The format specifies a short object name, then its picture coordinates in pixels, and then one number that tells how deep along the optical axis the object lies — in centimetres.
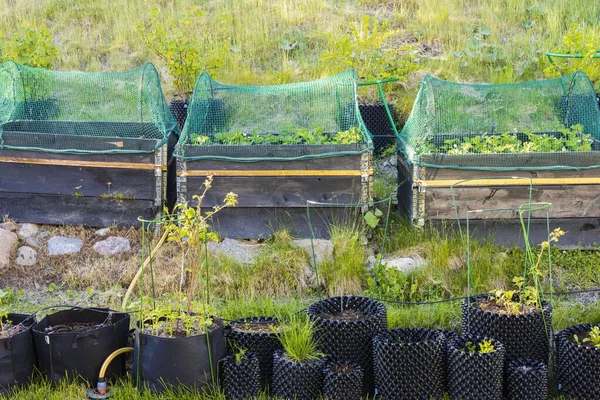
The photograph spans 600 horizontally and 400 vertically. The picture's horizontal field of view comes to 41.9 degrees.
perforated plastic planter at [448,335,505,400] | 409
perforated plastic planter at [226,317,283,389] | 442
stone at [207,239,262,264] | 619
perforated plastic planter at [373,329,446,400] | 419
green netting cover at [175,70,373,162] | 677
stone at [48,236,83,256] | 663
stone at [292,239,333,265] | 611
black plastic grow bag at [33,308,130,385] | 426
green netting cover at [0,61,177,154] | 730
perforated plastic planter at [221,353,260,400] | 417
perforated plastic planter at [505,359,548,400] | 416
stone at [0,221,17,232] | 688
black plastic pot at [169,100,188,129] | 832
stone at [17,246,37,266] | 652
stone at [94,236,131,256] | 659
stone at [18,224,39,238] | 686
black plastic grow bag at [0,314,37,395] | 420
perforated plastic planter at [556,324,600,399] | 418
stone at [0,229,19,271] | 638
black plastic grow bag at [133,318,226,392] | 407
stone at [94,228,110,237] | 685
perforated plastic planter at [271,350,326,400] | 416
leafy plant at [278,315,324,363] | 423
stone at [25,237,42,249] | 673
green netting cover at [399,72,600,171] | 629
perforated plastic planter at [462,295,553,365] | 438
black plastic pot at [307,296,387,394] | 440
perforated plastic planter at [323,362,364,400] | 412
